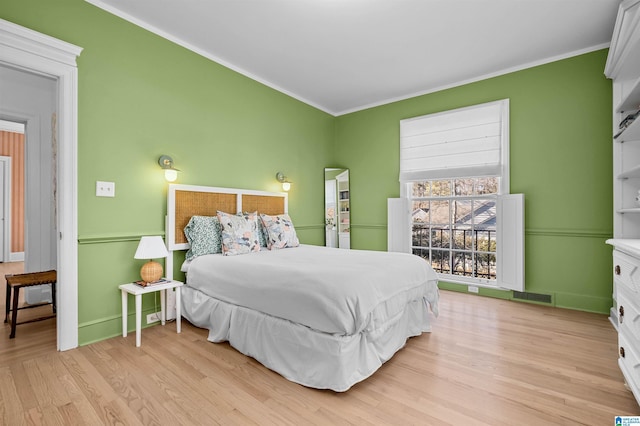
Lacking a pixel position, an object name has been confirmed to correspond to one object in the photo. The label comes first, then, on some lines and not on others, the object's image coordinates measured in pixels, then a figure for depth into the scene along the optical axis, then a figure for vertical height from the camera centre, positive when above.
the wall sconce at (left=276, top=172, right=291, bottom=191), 4.17 +0.44
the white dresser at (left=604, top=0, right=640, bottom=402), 1.61 +0.27
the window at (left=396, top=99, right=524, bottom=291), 3.60 +0.21
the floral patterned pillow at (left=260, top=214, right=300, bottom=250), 3.35 -0.23
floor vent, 3.43 -0.96
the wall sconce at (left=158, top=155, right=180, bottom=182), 2.87 +0.42
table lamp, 2.47 -0.34
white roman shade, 3.72 +0.92
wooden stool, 2.56 -0.62
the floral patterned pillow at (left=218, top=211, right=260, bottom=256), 2.87 -0.22
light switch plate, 2.50 +0.19
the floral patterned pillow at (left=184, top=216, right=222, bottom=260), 2.88 -0.23
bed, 1.80 -0.63
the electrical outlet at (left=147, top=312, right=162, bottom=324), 2.82 -0.98
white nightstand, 2.37 -0.68
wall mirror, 4.92 +0.09
